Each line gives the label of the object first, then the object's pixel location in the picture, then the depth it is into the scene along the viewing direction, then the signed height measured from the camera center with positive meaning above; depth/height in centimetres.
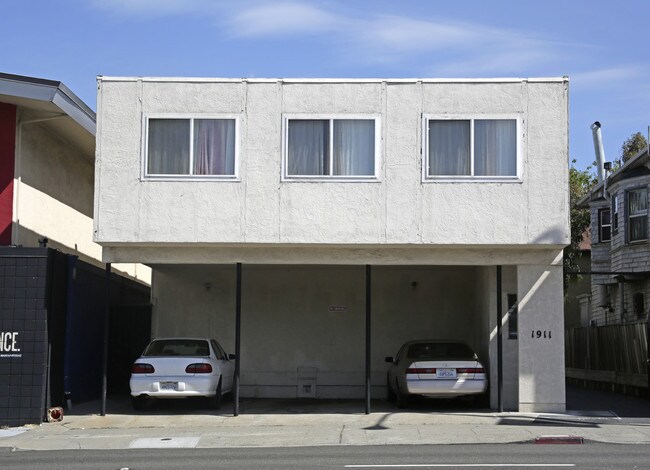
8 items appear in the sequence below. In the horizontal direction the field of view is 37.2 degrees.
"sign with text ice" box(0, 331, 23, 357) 1747 -36
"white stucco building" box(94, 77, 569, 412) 1803 +278
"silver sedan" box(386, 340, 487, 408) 1838 -89
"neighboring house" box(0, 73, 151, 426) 1752 +121
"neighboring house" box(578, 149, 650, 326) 2950 +293
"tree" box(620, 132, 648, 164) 5041 +984
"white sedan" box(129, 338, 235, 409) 1817 -94
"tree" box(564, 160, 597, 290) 4297 +469
